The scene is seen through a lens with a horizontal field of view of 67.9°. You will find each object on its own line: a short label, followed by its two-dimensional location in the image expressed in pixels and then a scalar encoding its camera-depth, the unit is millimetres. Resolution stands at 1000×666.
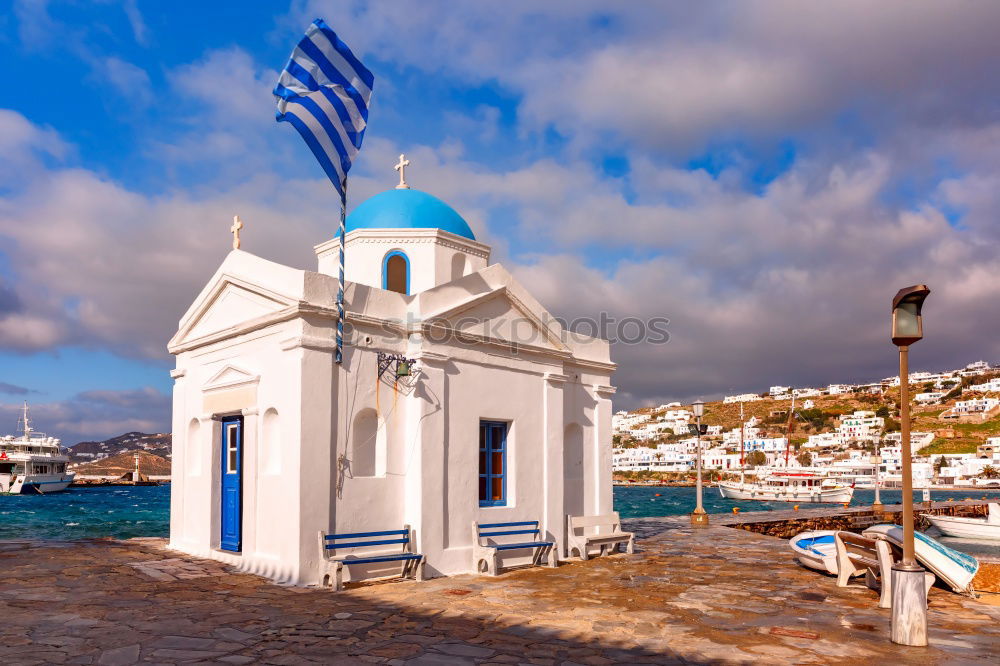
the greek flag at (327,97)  11047
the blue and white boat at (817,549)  12359
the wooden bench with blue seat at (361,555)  10578
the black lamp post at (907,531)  7574
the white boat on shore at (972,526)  24328
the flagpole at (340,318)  11383
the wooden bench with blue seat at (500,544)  12422
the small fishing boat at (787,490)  67500
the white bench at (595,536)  14773
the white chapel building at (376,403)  11203
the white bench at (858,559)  10812
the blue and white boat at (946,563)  10445
